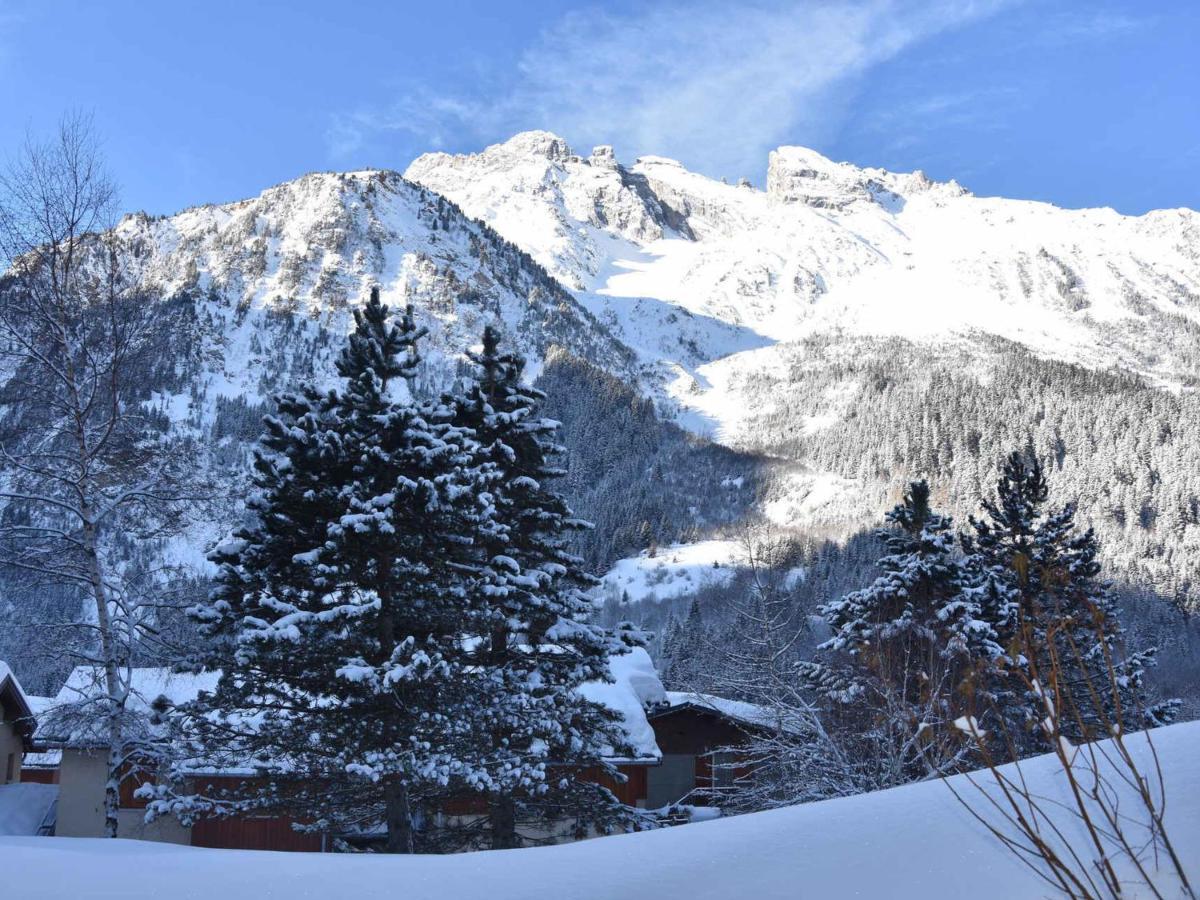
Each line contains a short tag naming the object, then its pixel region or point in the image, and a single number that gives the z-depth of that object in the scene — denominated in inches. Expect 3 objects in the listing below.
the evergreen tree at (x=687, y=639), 2655.0
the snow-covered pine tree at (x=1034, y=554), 756.6
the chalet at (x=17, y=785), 852.0
